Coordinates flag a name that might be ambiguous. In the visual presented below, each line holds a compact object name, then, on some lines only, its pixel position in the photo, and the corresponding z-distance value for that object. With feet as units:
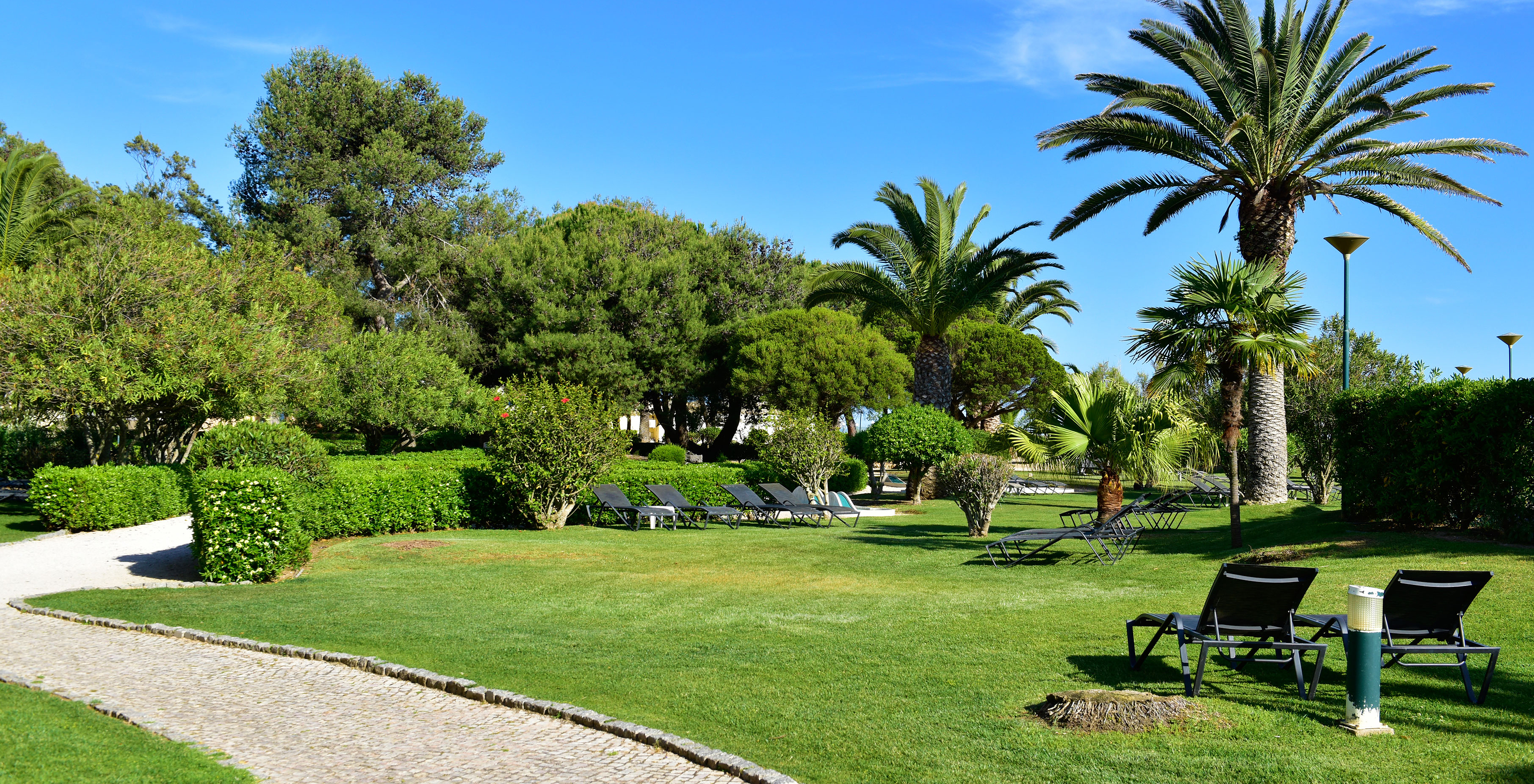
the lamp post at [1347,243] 53.93
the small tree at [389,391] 84.79
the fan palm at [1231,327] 43.24
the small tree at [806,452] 76.38
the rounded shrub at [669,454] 110.42
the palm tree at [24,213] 77.92
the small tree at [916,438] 81.10
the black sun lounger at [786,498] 69.36
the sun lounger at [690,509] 62.23
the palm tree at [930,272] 85.05
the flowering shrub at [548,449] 57.31
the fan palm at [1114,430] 45.98
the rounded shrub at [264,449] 50.83
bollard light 16.01
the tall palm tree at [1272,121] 55.42
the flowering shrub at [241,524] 36.47
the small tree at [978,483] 50.67
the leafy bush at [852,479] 93.50
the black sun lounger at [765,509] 65.36
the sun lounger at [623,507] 59.98
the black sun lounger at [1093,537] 40.75
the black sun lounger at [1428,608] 18.44
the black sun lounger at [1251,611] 18.47
